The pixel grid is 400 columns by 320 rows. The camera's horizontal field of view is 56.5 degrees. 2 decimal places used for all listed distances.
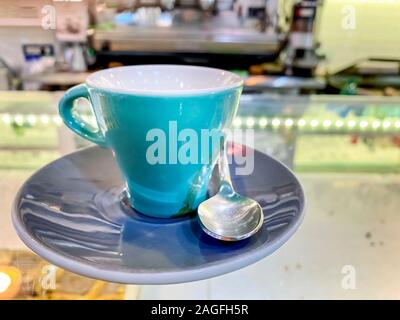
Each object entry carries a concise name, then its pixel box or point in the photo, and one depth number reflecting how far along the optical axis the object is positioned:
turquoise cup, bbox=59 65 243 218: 0.25
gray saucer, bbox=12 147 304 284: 0.23
